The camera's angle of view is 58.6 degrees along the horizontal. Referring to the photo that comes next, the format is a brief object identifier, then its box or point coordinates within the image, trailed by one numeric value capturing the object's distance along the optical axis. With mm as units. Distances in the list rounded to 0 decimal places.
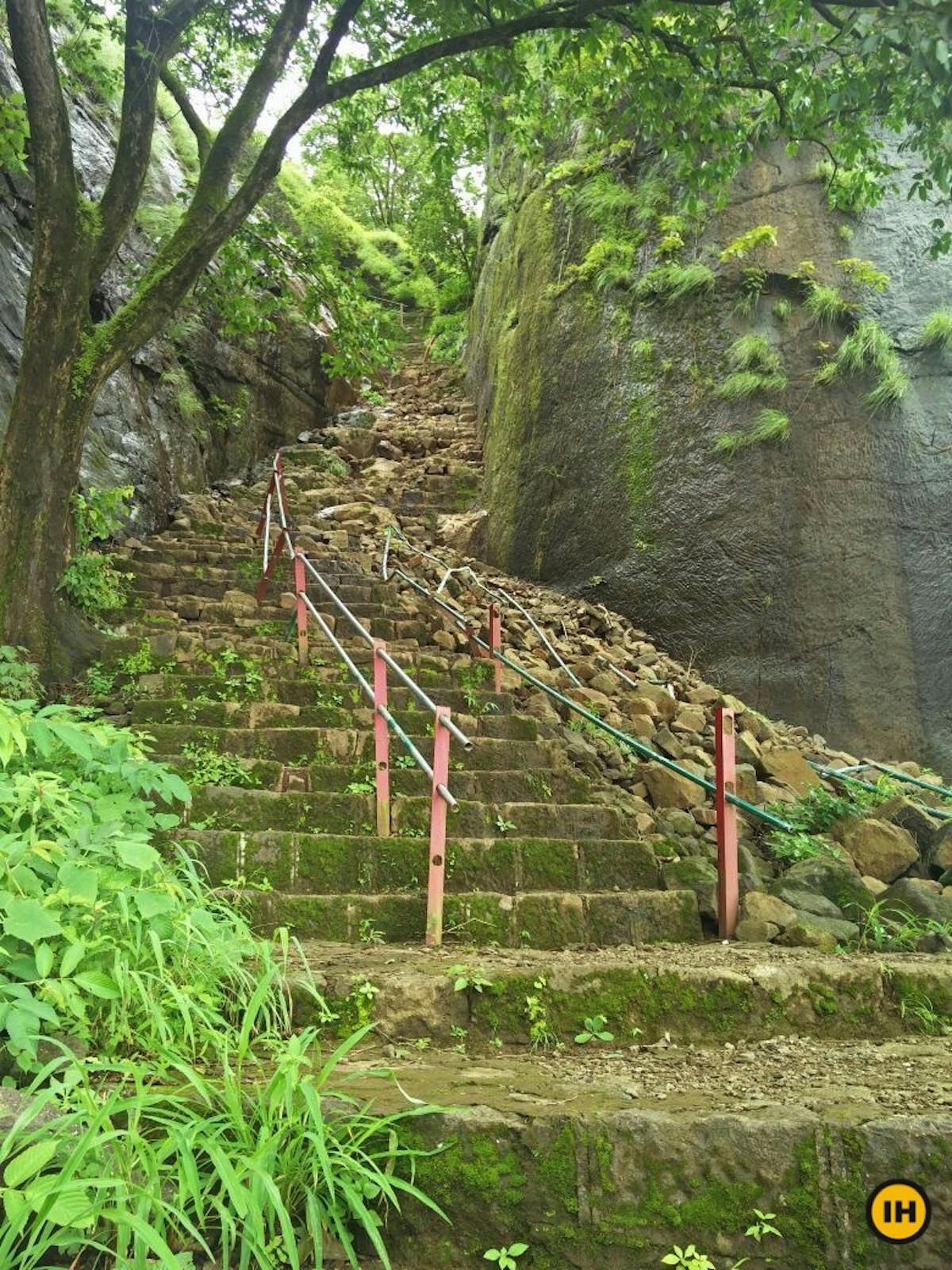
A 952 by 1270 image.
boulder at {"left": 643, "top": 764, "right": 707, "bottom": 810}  5152
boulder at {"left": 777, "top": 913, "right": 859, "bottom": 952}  3439
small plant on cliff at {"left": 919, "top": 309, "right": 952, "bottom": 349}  7504
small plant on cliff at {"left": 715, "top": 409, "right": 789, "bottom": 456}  7594
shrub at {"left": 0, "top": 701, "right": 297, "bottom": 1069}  1972
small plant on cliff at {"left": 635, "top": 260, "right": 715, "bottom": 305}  8281
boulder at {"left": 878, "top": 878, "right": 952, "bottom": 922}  3658
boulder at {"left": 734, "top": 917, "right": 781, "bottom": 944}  3580
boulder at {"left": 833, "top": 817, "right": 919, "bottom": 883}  4457
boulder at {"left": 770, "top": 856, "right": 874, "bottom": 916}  3842
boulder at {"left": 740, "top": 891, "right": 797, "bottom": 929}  3617
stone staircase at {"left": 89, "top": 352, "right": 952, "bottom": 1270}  1845
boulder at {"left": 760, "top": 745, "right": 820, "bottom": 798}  5535
